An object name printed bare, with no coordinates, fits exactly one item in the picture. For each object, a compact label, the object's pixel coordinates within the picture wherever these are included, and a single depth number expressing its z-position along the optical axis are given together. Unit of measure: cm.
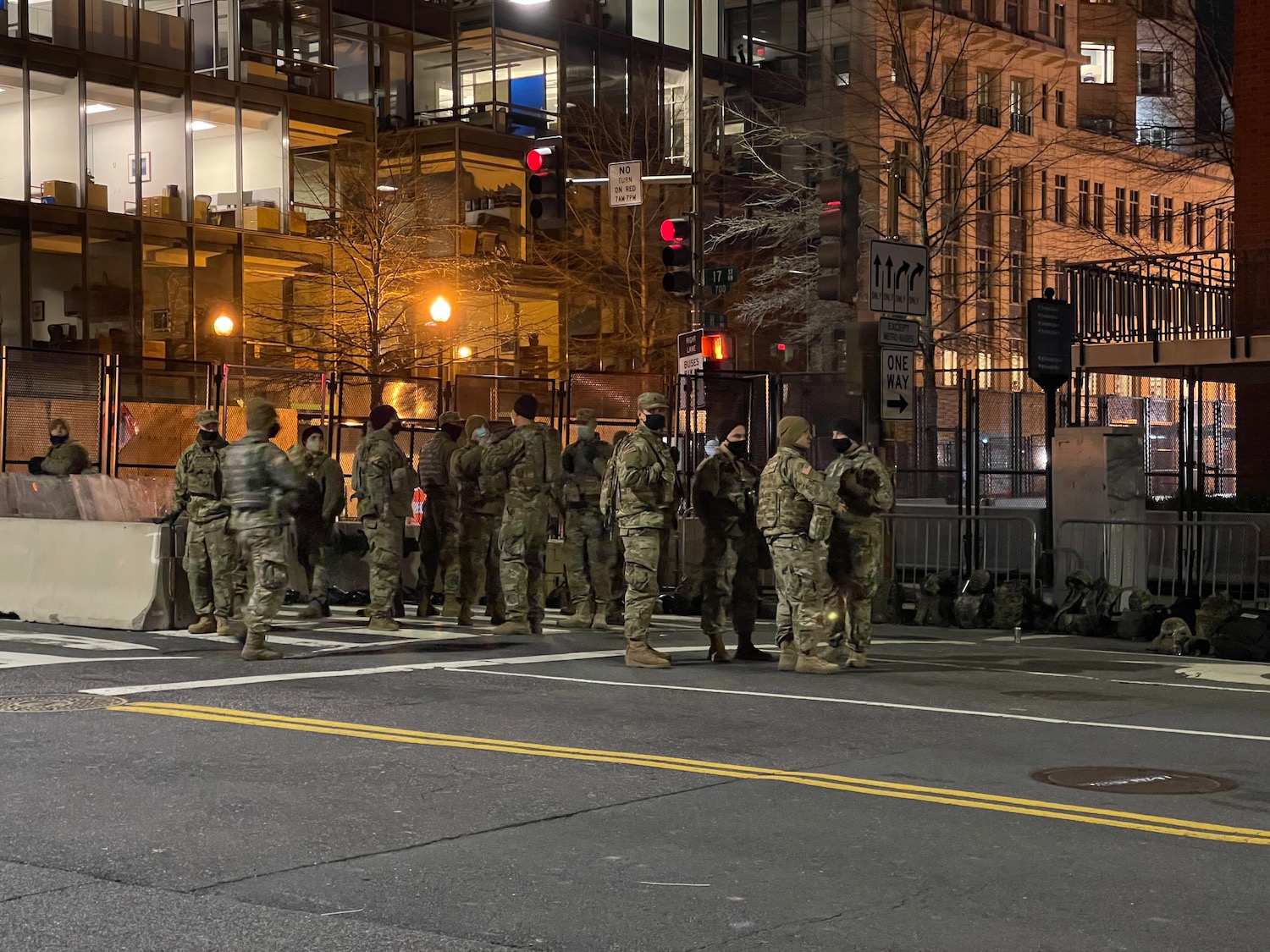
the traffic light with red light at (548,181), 2283
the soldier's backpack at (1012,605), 1769
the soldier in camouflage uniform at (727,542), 1422
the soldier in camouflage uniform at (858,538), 1407
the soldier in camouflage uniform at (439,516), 1823
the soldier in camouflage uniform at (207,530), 1552
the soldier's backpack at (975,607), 1788
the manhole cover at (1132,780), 872
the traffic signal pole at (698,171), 2405
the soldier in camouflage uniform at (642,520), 1375
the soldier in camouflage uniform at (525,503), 1608
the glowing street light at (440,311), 3528
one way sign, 1694
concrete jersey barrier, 1623
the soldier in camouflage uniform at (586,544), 1708
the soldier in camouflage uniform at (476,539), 1717
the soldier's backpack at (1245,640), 1530
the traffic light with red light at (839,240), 1755
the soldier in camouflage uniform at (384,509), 1667
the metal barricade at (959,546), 2017
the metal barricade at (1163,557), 1877
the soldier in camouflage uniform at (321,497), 1803
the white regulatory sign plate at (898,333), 1697
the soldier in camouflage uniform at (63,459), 2112
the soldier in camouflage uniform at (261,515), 1379
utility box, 1881
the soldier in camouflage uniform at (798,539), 1347
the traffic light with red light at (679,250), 2378
